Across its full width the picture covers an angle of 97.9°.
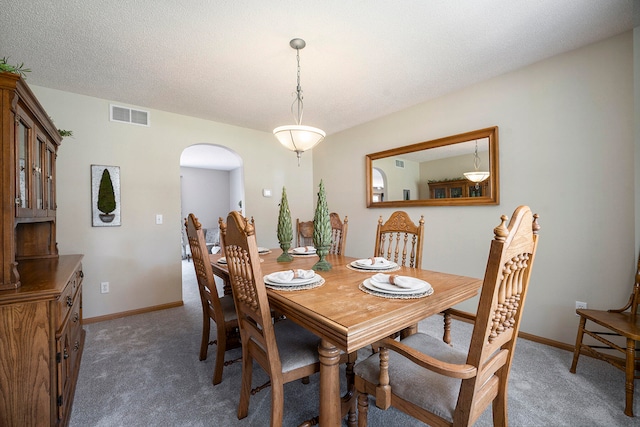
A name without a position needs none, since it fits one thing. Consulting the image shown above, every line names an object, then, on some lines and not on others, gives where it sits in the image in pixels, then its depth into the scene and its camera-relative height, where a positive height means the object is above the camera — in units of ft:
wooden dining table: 3.19 -1.29
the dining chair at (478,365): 2.90 -1.83
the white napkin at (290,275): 4.74 -1.10
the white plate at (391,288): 4.03 -1.14
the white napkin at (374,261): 6.09 -1.10
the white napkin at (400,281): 4.19 -1.09
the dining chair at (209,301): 5.95 -1.98
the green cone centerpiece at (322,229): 5.52 -0.33
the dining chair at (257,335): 3.87 -1.97
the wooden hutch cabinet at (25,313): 4.10 -1.51
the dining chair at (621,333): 5.09 -2.54
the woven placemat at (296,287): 4.51 -1.21
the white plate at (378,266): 5.88 -1.15
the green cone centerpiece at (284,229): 6.65 -0.39
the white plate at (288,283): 4.57 -1.14
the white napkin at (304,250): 8.11 -1.10
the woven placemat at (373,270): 5.81 -1.22
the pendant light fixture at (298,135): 6.88 +1.99
